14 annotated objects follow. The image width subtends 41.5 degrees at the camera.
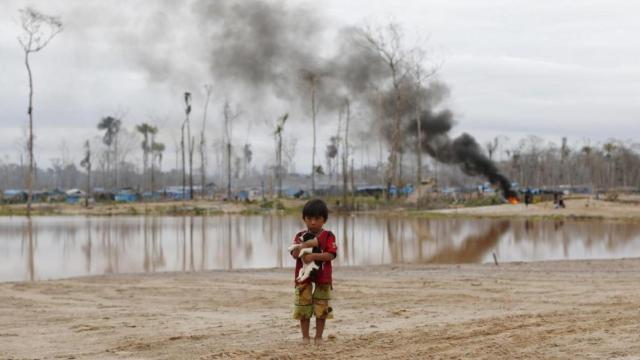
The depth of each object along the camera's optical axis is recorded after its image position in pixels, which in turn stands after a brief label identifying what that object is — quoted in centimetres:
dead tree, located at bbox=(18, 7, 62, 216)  6494
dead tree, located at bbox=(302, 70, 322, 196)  7725
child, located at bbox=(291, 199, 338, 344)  827
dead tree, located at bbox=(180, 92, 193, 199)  8424
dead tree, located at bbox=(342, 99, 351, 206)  7889
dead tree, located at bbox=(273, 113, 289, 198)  8994
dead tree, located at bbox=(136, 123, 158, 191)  11069
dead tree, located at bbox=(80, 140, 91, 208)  7679
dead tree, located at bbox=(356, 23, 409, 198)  7694
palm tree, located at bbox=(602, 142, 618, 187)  12475
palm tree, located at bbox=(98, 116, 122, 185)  11744
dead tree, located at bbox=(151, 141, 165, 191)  11675
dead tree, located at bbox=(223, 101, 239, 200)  9406
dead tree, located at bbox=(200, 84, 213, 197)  9168
